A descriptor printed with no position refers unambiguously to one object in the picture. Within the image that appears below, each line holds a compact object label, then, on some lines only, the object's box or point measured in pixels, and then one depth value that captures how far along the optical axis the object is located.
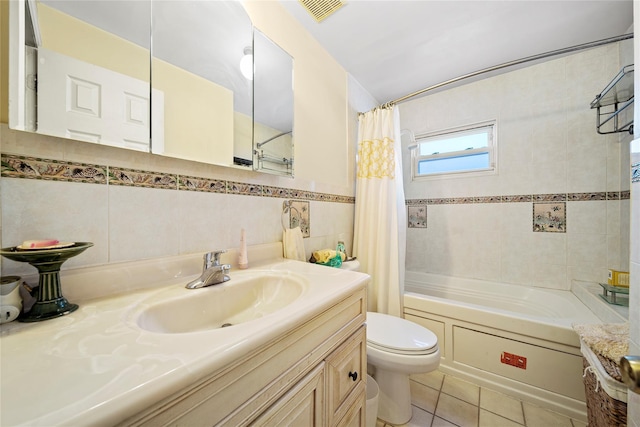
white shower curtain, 1.69
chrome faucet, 0.75
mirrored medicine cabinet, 0.59
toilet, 1.07
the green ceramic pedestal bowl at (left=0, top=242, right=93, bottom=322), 0.48
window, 2.06
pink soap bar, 0.51
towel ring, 1.26
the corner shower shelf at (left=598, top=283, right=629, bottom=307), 1.36
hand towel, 1.22
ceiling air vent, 1.26
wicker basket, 0.74
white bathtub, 1.21
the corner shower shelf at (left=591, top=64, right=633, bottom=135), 1.40
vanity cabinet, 0.37
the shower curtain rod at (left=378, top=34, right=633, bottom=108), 1.25
